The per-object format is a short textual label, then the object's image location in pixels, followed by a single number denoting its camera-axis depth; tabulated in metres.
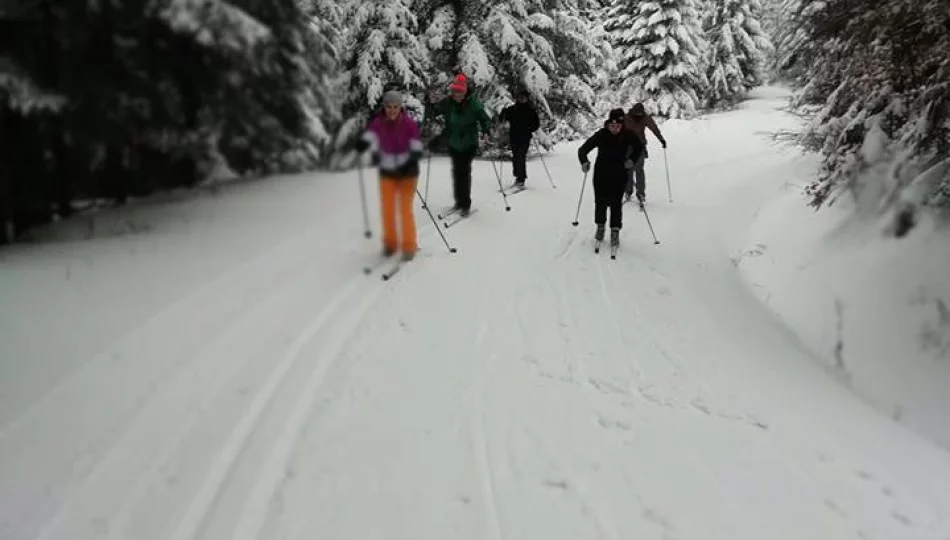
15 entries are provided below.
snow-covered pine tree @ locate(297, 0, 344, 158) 4.89
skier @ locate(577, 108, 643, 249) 9.32
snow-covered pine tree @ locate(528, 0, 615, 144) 17.72
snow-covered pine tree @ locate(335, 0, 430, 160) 14.71
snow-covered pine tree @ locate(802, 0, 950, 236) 6.18
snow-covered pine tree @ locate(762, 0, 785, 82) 41.17
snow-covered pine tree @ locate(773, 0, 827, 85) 7.85
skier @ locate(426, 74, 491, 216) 10.73
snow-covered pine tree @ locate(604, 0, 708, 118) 30.61
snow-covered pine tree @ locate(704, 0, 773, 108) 36.75
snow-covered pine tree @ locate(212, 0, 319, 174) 4.58
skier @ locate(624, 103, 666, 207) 12.22
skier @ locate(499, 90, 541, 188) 13.73
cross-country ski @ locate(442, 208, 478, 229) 10.14
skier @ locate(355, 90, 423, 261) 6.46
